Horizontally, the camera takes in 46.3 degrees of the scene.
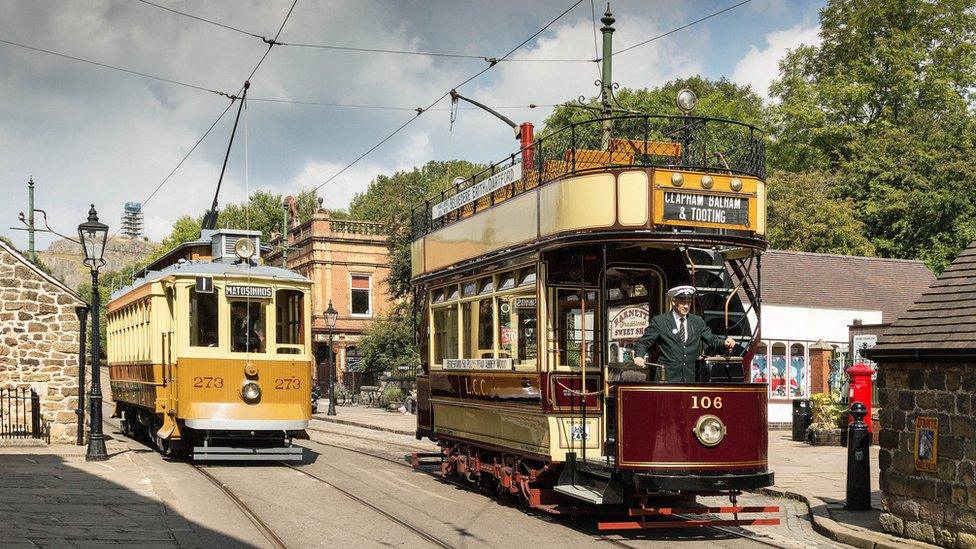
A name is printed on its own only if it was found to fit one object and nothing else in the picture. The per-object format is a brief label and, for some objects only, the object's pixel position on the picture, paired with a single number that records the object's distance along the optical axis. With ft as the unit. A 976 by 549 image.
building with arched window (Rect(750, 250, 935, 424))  100.07
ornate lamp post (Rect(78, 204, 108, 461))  58.75
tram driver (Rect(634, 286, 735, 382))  37.04
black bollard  42.60
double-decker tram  35.86
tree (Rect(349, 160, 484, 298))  149.85
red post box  64.49
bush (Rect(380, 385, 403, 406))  132.87
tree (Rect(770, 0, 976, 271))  142.72
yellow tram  58.34
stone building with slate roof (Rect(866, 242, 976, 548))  33.55
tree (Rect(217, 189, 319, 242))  246.27
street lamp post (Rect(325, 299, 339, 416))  118.73
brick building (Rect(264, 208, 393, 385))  181.68
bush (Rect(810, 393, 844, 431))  75.46
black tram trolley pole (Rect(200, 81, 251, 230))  75.74
